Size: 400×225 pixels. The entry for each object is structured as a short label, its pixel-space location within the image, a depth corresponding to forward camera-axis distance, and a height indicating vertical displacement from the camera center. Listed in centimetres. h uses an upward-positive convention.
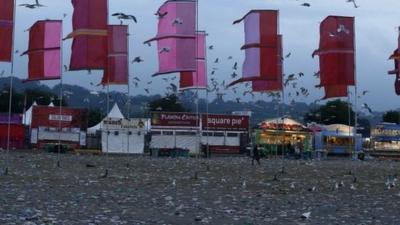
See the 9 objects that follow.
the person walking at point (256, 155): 4765 +3
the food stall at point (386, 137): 8544 +223
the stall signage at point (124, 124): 6681 +284
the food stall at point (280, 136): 7688 +221
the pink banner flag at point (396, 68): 3556 +435
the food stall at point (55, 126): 7369 +287
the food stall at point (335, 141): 8451 +173
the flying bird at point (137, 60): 3992 +517
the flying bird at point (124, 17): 3397 +639
